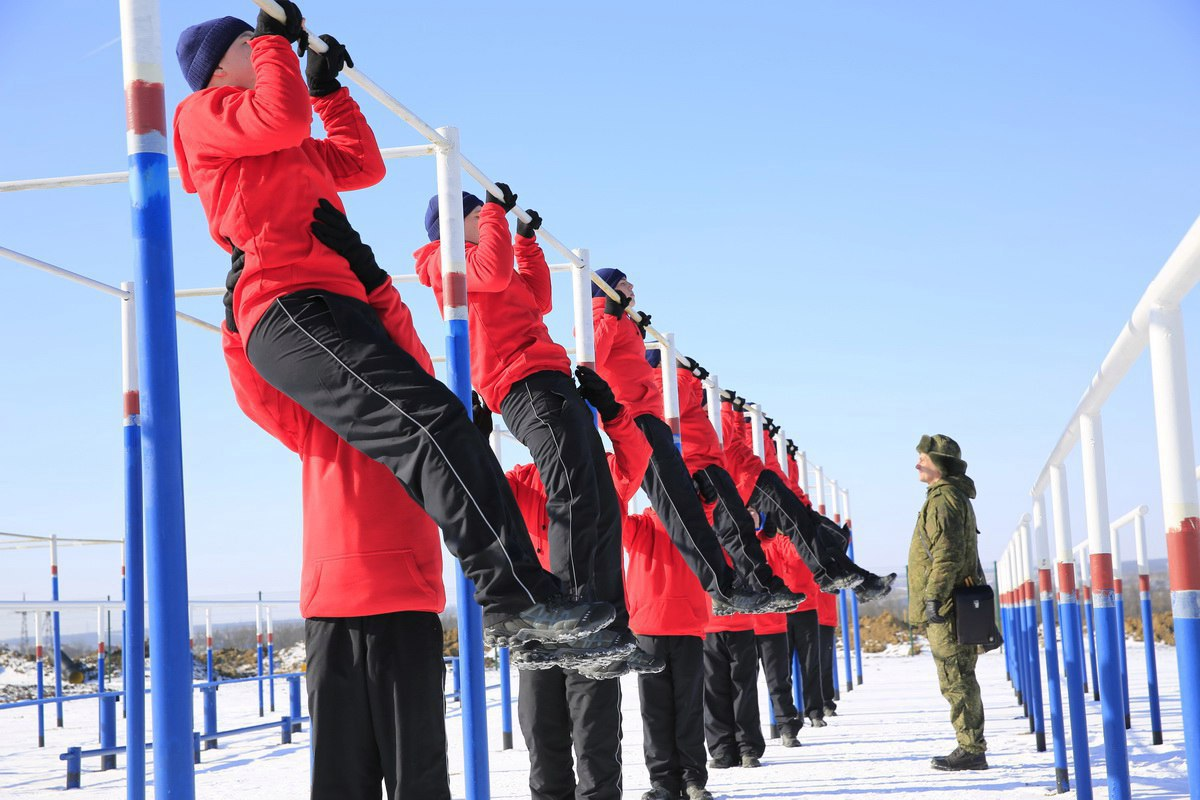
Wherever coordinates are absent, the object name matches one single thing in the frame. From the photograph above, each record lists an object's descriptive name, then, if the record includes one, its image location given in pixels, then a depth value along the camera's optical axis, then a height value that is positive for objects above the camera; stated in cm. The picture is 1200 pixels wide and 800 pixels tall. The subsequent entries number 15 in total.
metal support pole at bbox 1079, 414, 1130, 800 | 315 -30
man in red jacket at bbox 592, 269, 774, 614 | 538 +32
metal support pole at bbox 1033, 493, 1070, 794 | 507 -46
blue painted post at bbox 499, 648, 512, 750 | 838 -123
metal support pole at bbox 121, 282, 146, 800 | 450 -5
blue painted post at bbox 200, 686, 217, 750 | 981 -132
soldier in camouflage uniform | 616 -31
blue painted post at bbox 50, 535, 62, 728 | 1194 -72
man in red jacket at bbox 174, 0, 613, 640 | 225 +46
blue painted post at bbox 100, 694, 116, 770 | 891 -127
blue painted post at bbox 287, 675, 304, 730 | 1040 -135
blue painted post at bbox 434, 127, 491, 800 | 354 +48
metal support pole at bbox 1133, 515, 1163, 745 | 661 -76
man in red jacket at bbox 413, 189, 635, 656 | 386 +48
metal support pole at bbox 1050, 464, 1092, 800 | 413 -37
